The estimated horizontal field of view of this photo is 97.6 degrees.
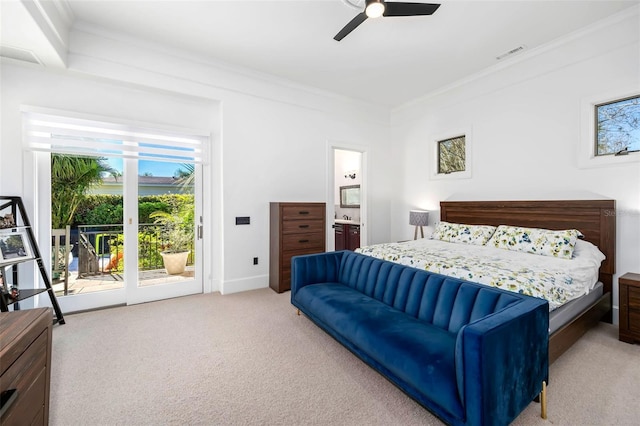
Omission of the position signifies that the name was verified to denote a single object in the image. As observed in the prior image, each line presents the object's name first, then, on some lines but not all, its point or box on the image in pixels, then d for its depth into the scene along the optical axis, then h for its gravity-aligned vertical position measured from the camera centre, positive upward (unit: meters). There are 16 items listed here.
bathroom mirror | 6.18 +0.32
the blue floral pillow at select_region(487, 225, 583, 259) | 2.81 -0.32
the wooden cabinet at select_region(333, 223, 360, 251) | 5.52 -0.53
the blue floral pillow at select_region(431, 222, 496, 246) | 3.55 -0.30
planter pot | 3.74 -0.70
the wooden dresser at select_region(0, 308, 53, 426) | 0.80 -0.51
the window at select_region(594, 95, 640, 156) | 2.86 +0.89
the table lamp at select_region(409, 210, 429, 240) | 4.61 -0.13
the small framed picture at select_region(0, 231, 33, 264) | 2.53 -0.35
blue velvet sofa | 1.36 -0.81
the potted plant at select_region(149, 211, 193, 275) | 3.71 -0.39
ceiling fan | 2.12 +1.61
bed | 2.22 -0.44
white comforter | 2.08 -0.48
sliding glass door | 3.10 +0.00
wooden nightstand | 2.44 -0.86
